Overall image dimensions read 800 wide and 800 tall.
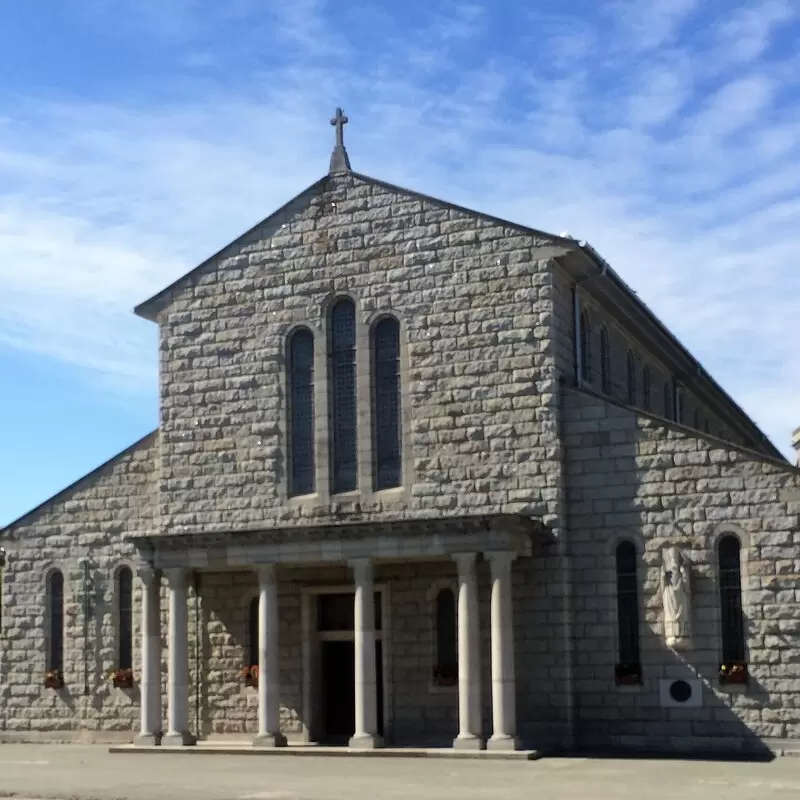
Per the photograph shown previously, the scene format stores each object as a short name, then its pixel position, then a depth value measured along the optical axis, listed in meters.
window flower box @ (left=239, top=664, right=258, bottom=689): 27.22
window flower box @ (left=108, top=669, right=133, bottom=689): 28.61
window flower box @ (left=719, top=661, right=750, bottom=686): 23.55
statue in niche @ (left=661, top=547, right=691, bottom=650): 23.81
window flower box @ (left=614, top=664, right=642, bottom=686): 24.41
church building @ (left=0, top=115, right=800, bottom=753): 24.02
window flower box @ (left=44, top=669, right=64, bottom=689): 29.38
